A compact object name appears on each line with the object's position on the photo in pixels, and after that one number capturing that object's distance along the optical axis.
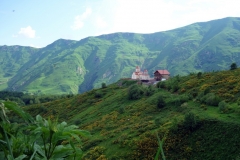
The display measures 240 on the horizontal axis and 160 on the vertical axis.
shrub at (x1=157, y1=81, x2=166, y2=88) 58.55
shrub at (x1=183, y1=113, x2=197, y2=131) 29.72
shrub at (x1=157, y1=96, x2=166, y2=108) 43.79
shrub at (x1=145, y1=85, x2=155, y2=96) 56.60
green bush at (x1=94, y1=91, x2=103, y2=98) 75.09
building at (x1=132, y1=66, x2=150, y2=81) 99.67
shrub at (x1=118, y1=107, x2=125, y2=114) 49.78
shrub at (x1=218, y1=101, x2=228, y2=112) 31.66
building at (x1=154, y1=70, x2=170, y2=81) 89.35
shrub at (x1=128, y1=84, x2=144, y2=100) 57.22
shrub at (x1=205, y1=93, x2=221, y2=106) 35.58
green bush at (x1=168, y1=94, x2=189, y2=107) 41.22
